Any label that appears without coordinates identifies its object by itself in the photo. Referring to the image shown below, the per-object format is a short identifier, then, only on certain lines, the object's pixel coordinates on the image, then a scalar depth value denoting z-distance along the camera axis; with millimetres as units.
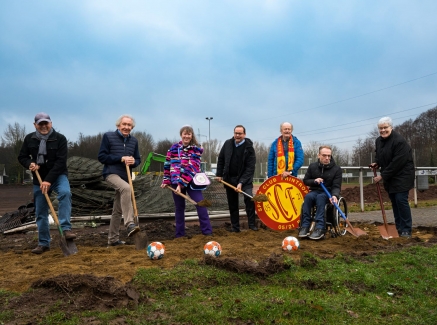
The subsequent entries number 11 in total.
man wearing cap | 6113
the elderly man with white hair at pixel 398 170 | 6965
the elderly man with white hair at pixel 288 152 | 8070
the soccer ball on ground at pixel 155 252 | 4898
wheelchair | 6875
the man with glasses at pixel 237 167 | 7824
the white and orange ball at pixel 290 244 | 5465
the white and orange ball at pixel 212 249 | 5012
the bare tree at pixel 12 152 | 50094
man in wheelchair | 6738
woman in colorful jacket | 7113
